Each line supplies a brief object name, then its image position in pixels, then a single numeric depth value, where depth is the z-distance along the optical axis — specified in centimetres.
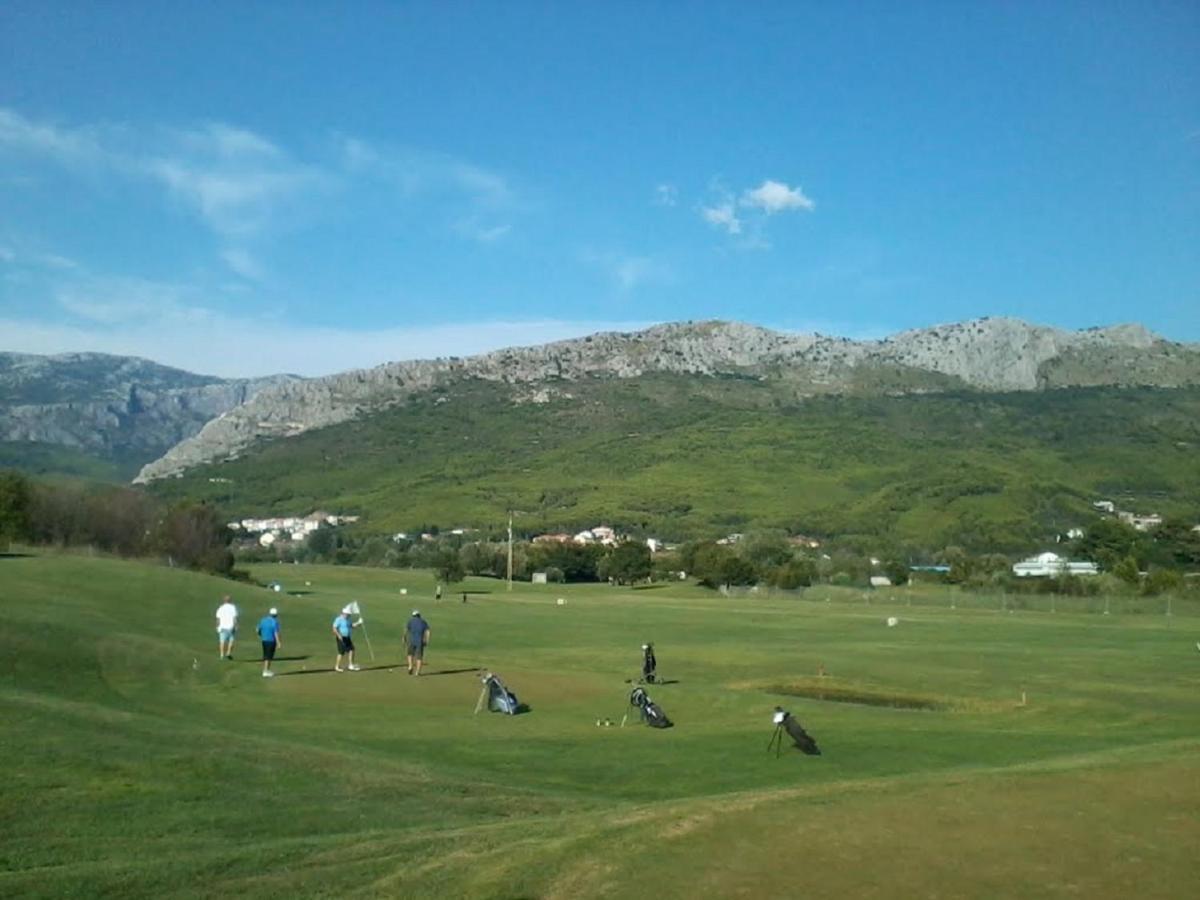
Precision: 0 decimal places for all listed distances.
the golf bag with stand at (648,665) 3138
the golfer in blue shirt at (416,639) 3027
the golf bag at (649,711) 2433
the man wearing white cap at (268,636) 2927
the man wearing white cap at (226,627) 3164
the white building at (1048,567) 12750
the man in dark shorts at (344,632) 3072
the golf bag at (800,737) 2017
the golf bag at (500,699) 2544
